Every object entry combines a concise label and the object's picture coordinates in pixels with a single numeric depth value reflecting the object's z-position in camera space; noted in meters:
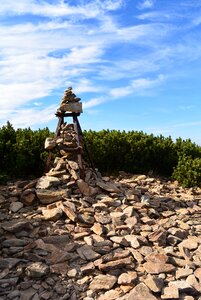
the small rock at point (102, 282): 4.05
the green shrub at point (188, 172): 7.30
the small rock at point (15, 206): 5.52
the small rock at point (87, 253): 4.47
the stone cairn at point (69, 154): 5.91
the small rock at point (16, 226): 4.87
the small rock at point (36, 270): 4.13
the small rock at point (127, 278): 4.10
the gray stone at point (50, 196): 5.59
